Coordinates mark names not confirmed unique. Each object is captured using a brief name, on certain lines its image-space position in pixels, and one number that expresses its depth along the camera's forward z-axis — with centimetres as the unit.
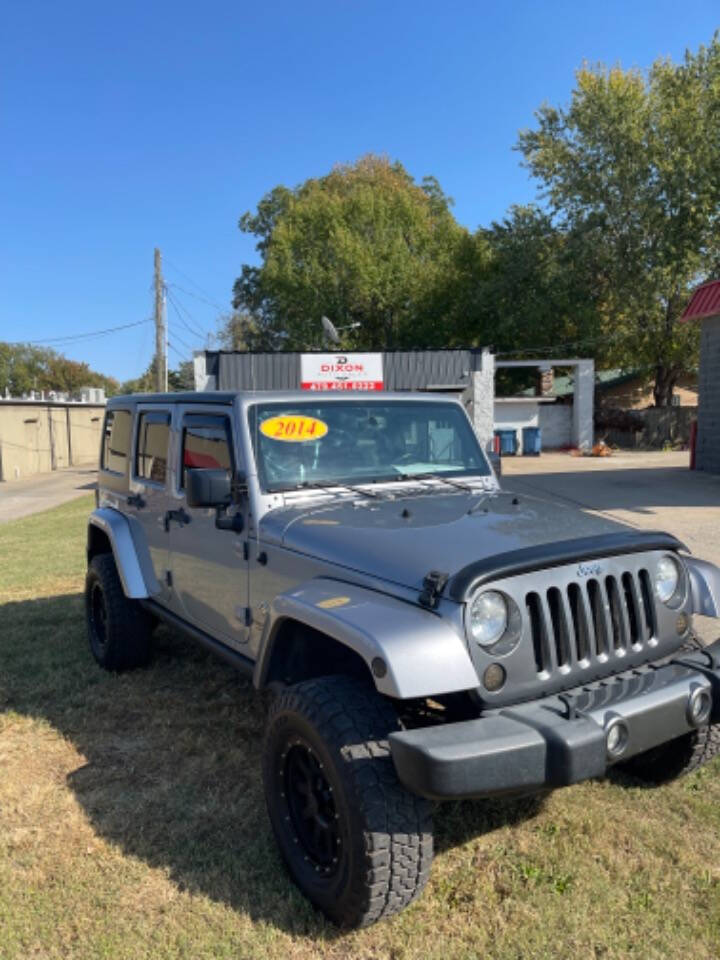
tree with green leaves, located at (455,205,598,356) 3566
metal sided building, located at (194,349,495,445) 2253
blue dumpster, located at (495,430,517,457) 3080
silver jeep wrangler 234
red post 1809
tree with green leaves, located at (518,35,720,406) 3244
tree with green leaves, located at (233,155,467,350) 4019
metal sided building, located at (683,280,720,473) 1606
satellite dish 2755
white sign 2248
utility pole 2936
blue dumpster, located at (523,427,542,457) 3067
